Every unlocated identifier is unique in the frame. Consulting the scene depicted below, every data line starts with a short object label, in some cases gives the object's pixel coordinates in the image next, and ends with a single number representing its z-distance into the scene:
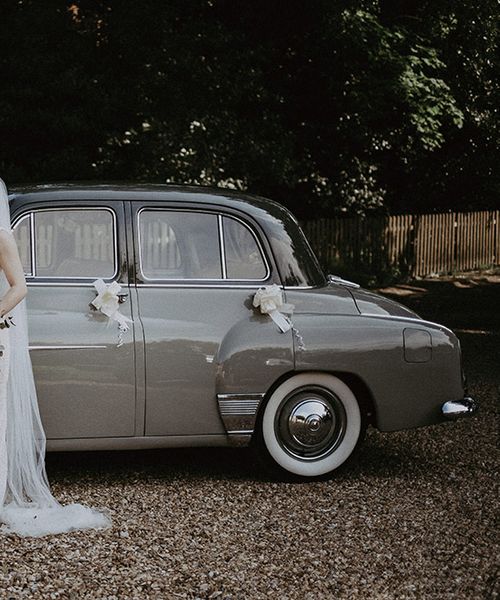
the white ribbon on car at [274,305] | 6.09
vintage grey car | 5.91
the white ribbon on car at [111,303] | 5.91
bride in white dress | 5.39
